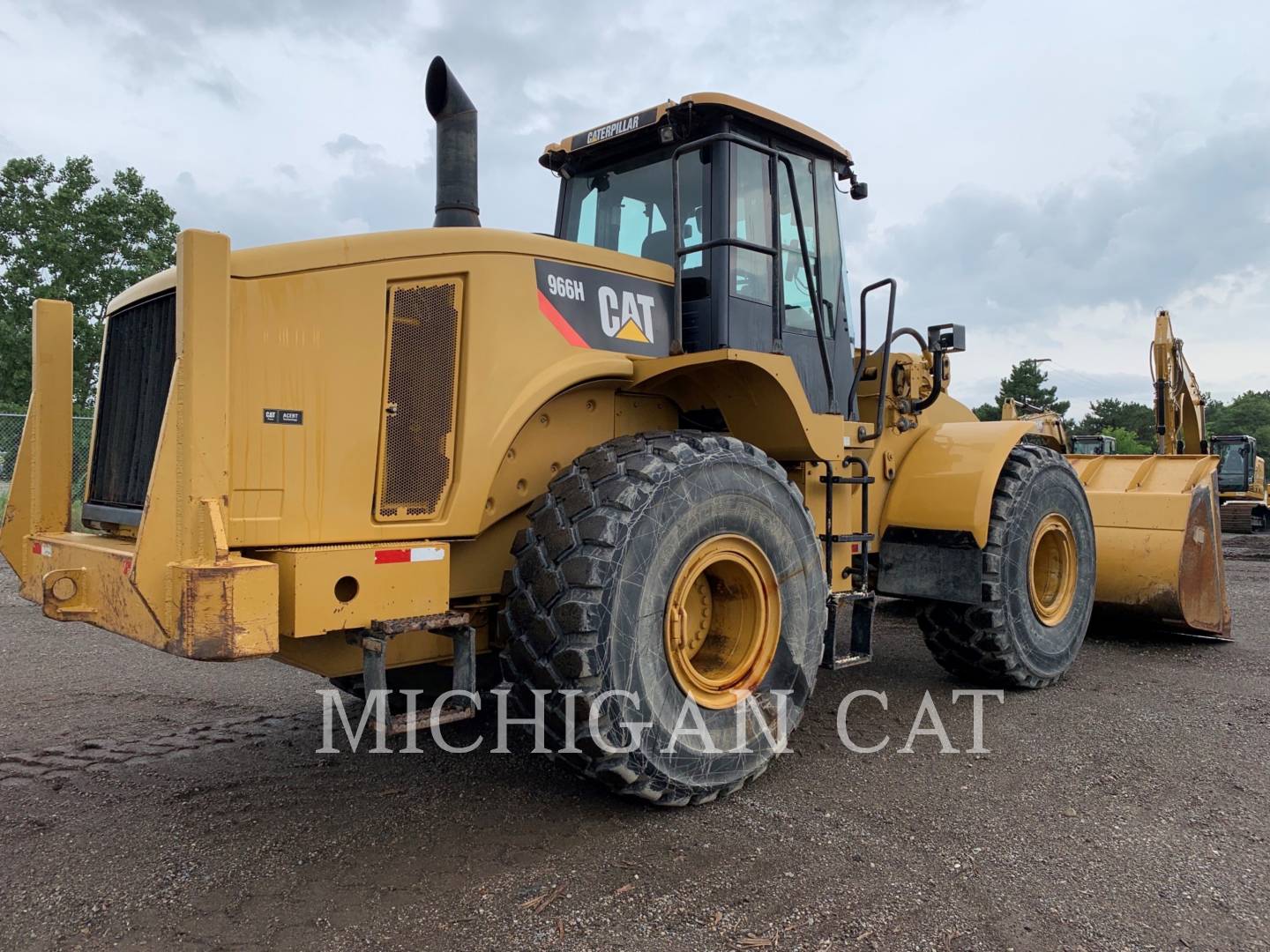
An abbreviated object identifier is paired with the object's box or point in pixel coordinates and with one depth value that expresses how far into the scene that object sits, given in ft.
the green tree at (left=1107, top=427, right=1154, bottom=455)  189.46
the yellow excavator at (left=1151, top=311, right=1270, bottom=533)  44.96
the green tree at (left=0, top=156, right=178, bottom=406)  93.71
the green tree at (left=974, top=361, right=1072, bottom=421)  190.29
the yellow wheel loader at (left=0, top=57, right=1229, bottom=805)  9.64
